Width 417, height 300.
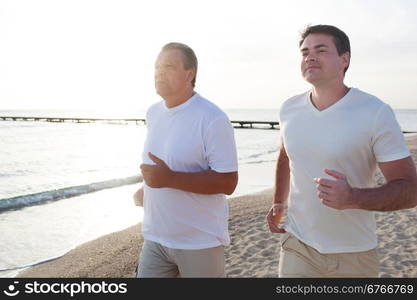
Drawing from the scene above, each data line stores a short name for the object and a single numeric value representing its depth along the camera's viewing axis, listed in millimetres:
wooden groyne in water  84738
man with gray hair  2635
